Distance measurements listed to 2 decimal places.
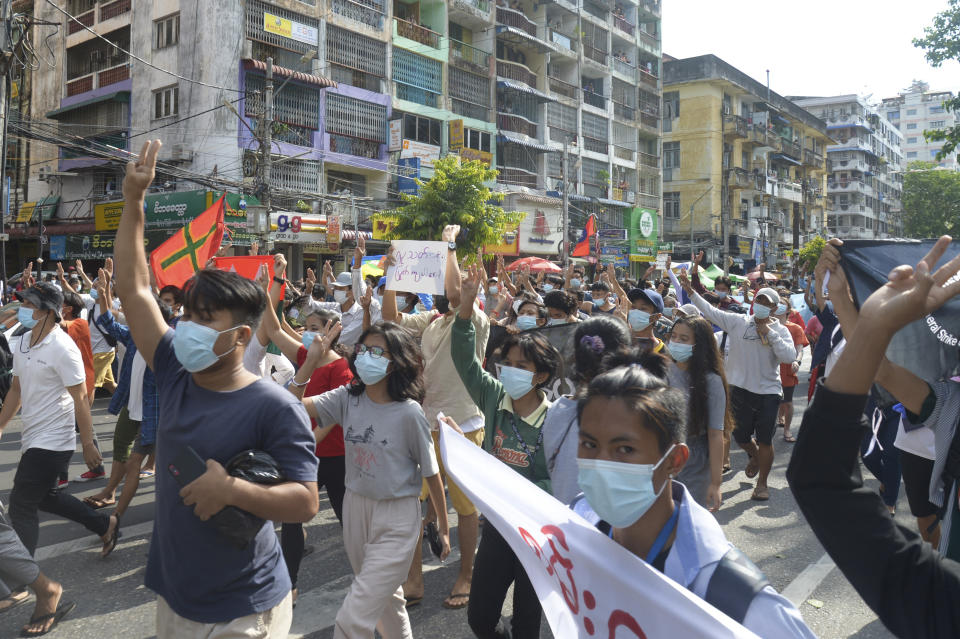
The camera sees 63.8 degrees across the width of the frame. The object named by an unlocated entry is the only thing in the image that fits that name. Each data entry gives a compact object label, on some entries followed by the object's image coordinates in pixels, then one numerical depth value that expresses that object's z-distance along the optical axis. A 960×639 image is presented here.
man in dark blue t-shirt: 2.24
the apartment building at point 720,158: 47.69
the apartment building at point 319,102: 23.42
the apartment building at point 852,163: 75.69
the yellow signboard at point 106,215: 24.16
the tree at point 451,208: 23.05
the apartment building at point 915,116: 106.12
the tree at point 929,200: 62.25
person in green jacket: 3.21
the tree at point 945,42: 15.42
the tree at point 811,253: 36.60
